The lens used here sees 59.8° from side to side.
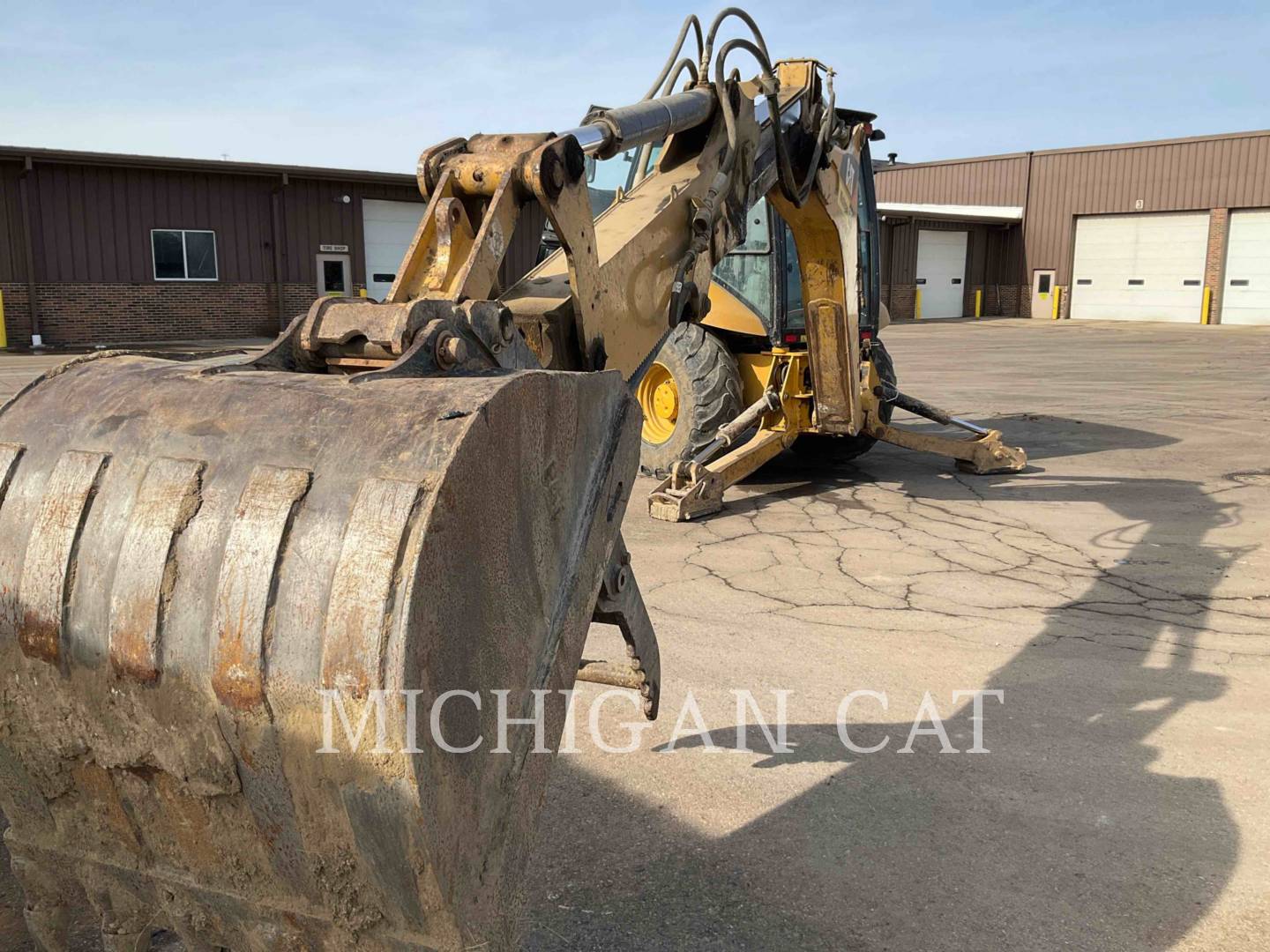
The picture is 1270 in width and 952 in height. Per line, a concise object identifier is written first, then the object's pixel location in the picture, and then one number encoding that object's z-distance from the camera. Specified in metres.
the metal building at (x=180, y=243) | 21.33
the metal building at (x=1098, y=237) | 32.78
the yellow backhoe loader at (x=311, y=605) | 1.74
